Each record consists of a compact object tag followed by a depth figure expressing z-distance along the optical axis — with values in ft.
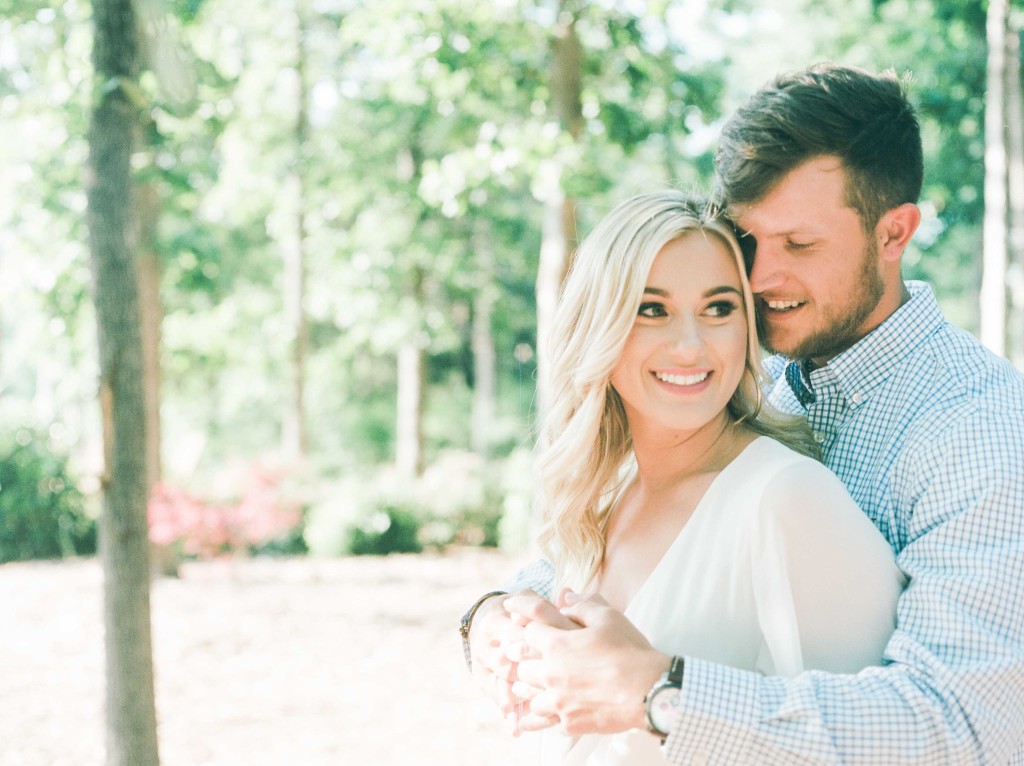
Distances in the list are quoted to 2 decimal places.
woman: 6.07
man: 5.50
